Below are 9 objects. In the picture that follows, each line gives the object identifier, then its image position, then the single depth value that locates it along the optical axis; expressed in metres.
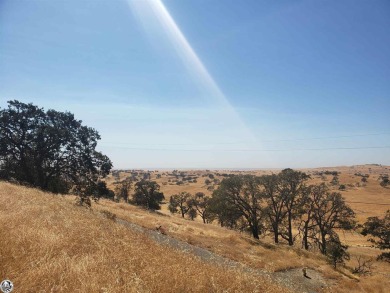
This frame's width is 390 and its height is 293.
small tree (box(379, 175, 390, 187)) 103.32
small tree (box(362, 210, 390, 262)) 30.89
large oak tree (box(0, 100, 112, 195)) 29.11
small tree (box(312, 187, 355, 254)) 38.75
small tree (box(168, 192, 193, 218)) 67.19
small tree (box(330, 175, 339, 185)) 114.69
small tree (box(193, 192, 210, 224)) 62.66
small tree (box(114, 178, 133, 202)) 71.93
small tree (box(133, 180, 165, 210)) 61.66
